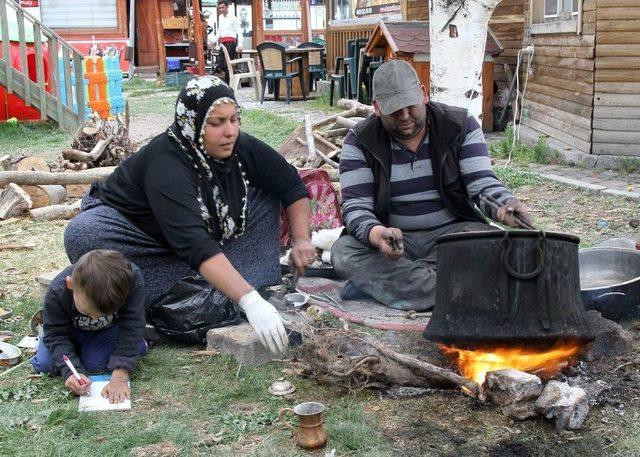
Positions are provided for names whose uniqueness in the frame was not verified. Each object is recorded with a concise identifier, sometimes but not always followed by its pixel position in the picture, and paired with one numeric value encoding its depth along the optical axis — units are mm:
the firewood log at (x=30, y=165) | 8656
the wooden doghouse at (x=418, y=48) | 11297
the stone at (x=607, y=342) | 3609
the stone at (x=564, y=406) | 2979
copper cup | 2910
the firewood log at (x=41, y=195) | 7732
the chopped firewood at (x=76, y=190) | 8211
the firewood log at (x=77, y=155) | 9039
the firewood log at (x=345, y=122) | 8195
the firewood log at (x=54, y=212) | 7371
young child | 3395
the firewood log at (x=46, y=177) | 7285
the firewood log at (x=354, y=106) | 8883
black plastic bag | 4020
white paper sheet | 3328
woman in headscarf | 3555
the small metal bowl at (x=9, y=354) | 3932
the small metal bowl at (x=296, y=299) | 4312
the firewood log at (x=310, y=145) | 7441
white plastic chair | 19081
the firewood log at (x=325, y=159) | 7215
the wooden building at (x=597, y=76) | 8414
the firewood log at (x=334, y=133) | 8234
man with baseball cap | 4262
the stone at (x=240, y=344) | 3756
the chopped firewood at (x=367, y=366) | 3307
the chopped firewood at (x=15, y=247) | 6359
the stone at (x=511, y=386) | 3055
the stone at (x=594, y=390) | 3158
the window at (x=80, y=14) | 26422
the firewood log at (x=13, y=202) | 7387
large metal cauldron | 3129
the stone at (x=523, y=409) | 3047
